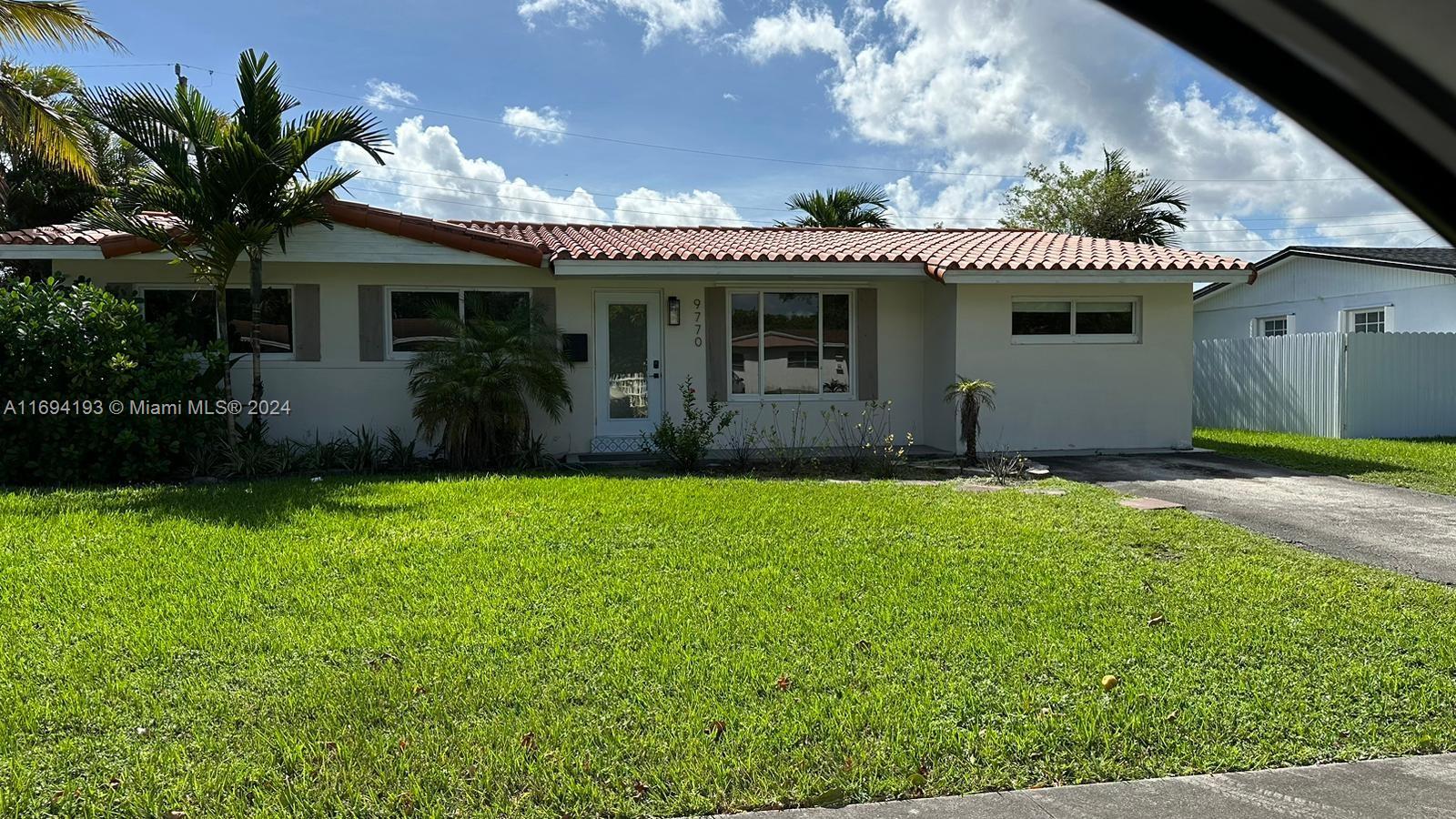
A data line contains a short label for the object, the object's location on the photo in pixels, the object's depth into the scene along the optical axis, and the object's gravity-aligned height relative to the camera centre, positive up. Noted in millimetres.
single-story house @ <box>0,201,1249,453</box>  12438 +1162
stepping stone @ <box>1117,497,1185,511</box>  8906 -1077
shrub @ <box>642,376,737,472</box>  11602 -489
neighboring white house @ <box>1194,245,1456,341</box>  18969 +2295
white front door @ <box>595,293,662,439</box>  13414 +532
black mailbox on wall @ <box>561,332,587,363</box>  12922 +769
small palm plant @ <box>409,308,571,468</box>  11359 +203
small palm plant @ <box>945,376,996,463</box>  11898 -153
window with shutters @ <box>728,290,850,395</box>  13820 +847
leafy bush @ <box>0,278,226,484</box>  10117 +175
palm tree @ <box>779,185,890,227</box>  23062 +4875
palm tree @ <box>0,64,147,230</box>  16266 +4308
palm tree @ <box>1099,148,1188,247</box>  25328 +5172
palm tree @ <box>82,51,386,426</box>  10656 +2830
